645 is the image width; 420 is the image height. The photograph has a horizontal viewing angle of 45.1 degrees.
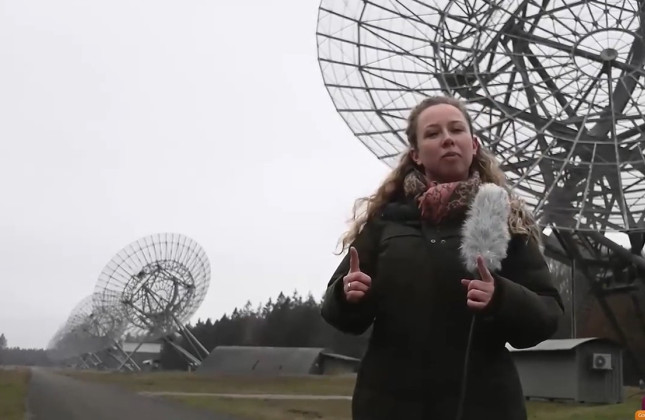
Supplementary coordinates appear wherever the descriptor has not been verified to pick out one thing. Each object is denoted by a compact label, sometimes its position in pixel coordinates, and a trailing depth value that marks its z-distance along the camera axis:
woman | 2.17
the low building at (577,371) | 26.47
